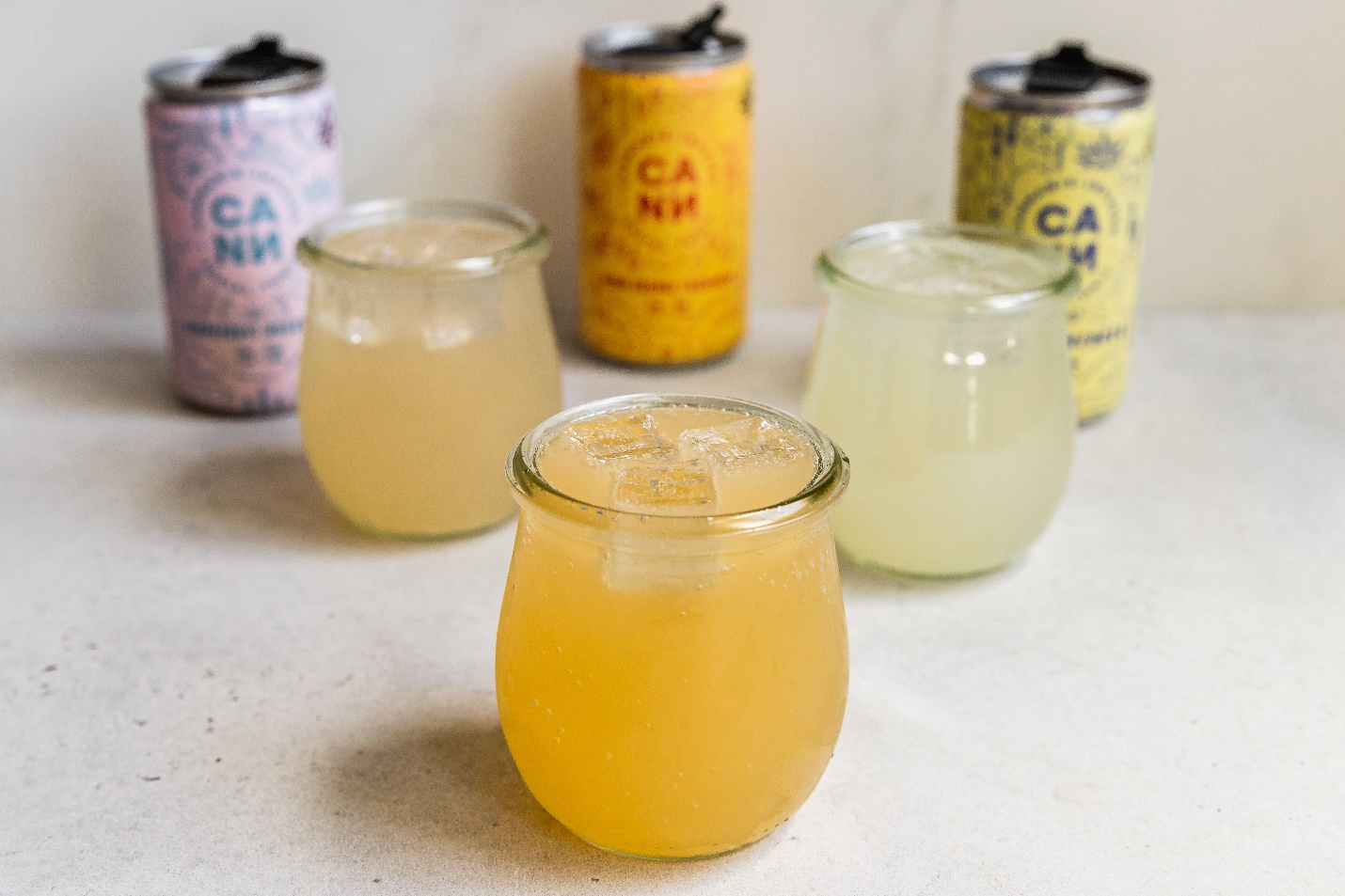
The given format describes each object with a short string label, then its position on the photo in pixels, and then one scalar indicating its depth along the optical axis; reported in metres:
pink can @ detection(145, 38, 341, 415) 1.11
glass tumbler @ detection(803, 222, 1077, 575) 0.86
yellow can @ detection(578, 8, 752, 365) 1.17
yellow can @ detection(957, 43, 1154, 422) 1.08
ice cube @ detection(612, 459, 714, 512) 0.63
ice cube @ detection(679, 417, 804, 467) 0.67
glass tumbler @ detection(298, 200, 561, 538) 0.93
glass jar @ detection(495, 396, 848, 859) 0.61
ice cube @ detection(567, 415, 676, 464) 0.67
